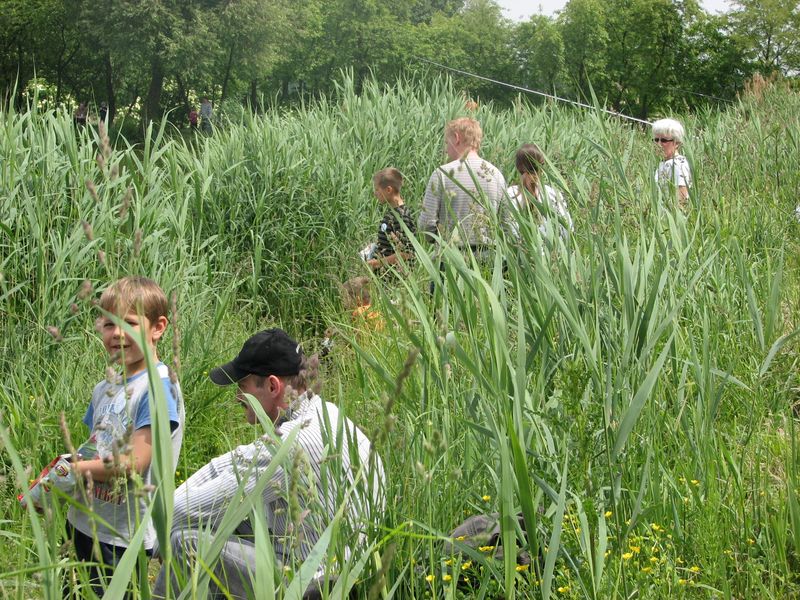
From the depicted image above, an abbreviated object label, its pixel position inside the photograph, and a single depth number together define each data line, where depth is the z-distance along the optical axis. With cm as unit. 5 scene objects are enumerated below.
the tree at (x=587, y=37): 4406
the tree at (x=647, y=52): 4038
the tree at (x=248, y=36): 4247
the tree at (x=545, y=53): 4750
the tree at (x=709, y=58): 3997
